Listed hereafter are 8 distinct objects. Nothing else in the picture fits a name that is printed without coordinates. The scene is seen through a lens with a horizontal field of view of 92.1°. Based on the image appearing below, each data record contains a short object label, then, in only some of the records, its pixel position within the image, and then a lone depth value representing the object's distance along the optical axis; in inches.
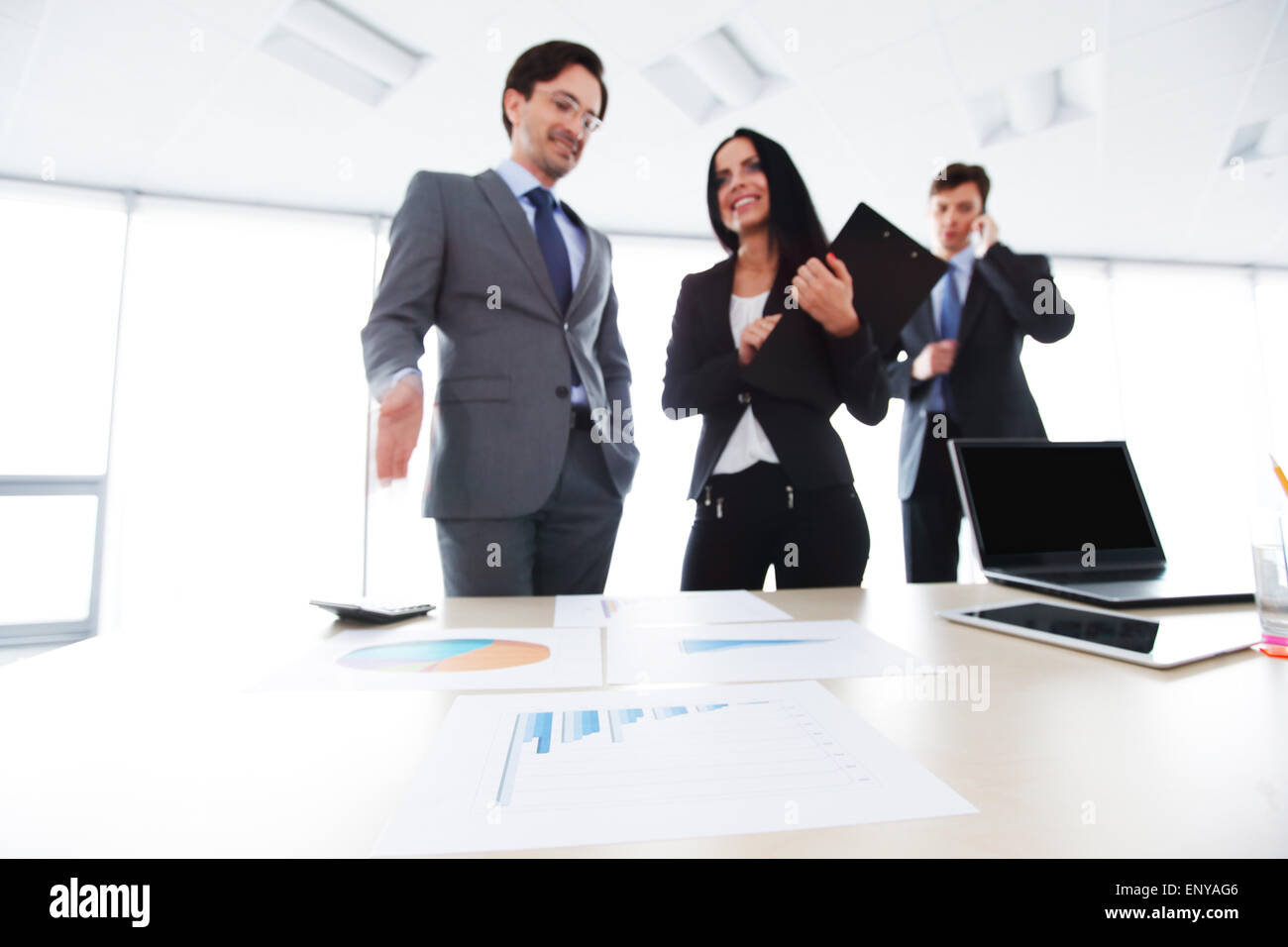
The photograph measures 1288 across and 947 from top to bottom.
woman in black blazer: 56.8
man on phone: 71.0
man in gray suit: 53.0
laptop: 42.8
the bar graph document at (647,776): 11.9
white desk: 11.5
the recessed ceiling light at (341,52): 95.5
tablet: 23.5
